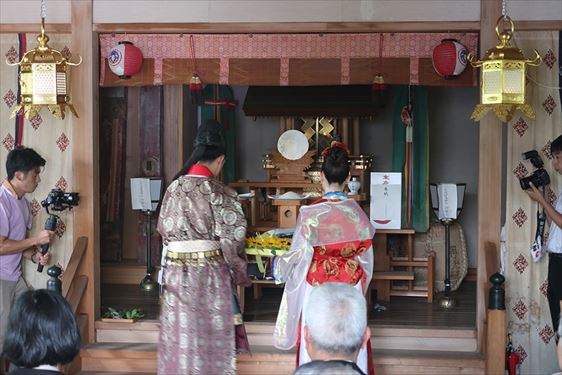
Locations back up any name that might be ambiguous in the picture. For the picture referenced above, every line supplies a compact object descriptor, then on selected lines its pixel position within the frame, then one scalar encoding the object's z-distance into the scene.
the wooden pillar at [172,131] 7.91
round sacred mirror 7.44
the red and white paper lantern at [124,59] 5.44
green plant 5.72
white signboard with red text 6.91
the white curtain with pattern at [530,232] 5.41
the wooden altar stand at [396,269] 6.76
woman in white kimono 4.47
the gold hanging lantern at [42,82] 5.20
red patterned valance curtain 5.43
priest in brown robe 4.36
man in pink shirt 4.97
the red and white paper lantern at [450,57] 5.21
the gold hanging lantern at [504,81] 4.86
